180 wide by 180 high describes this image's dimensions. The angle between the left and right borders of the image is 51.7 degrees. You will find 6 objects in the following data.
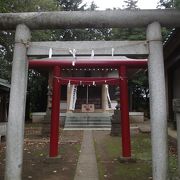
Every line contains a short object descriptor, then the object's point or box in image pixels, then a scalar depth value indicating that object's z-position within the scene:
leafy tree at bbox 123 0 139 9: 18.80
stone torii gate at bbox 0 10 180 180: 3.74
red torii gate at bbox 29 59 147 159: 5.84
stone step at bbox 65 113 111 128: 13.53
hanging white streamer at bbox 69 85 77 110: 15.22
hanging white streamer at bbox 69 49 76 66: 4.00
